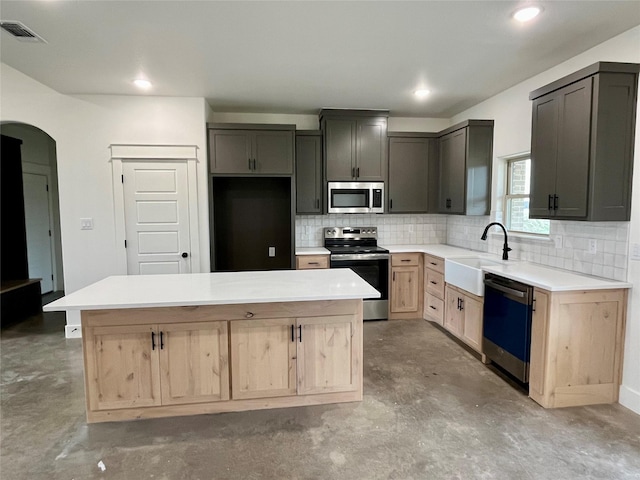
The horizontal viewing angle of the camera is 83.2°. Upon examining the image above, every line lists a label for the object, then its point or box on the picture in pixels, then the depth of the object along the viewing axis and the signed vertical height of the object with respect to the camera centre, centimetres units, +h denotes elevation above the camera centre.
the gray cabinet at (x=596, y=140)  241 +50
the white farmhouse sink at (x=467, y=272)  323 -58
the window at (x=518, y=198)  368 +15
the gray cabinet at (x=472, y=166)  406 +53
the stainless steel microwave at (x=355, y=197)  457 +20
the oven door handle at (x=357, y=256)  432 -53
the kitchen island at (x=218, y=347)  231 -89
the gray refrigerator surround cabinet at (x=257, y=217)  432 -5
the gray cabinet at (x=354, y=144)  448 +86
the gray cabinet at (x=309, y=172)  453 +52
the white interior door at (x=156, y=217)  402 -4
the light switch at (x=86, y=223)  401 -11
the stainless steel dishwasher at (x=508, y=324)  269 -89
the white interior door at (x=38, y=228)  558 -23
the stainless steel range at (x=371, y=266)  435 -65
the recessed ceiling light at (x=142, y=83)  347 +128
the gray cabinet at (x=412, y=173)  471 +52
